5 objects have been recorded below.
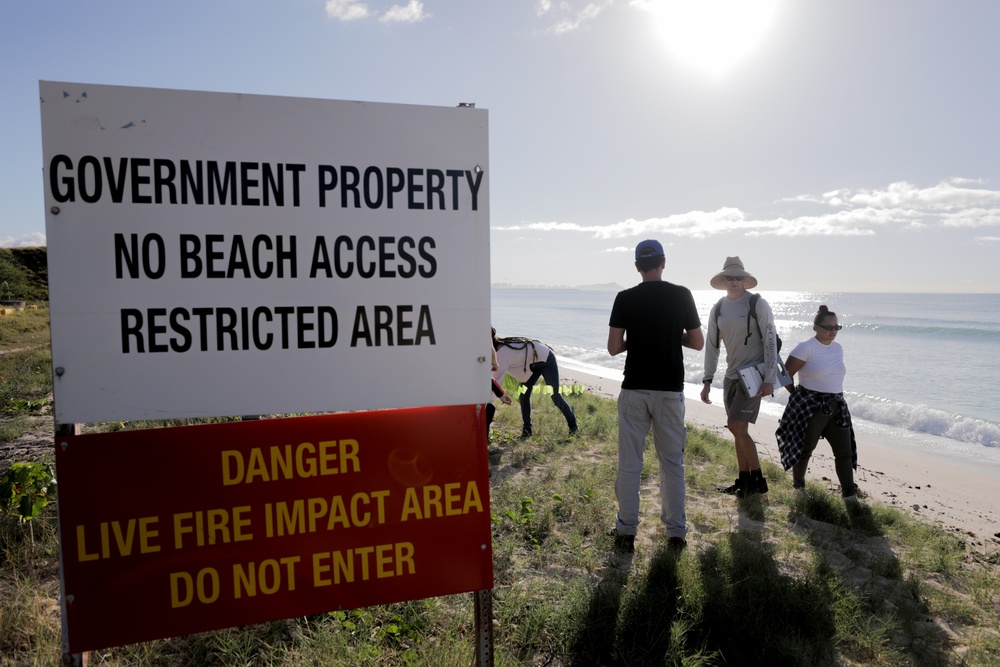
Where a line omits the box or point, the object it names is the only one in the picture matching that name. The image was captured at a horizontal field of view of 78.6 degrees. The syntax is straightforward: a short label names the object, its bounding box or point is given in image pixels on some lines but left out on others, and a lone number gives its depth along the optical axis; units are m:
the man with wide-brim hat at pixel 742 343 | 5.42
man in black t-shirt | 4.30
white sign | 2.13
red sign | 2.15
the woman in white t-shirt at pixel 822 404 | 5.74
